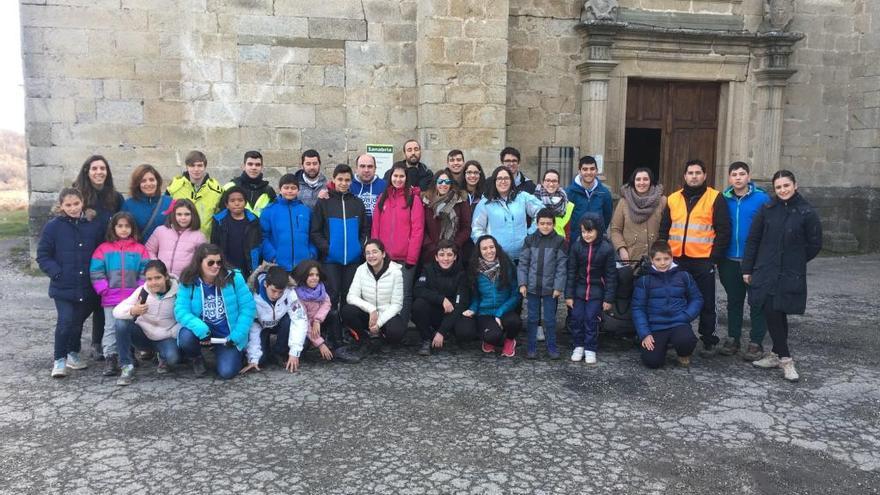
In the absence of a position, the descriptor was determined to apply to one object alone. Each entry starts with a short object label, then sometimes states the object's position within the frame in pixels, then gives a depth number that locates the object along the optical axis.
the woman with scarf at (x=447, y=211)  5.73
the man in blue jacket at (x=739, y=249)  5.36
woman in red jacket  5.68
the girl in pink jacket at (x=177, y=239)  5.09
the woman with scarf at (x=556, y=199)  5.78
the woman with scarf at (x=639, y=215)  5.66
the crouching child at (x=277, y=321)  5.01
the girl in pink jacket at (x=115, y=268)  4.86
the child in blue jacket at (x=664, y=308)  5.11
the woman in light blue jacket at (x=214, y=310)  4.76
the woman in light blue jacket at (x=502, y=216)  5.68
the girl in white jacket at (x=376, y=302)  5.39
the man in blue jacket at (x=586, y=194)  6.00
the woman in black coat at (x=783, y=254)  4.86
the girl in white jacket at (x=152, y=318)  4.73
